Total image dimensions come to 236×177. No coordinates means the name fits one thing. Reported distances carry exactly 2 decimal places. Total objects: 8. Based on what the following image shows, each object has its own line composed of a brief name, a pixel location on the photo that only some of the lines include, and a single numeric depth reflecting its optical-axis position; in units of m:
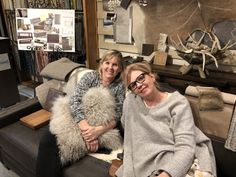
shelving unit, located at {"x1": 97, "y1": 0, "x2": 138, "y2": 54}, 2.62
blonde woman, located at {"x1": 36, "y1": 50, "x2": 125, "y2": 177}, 1.57
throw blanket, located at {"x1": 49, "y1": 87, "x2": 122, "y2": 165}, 1.62
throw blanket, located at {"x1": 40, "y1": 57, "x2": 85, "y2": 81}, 2.20
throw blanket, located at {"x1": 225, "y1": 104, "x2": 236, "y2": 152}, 1.31
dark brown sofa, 1.56
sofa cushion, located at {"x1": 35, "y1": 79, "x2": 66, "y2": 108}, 2.25
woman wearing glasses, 1.21
